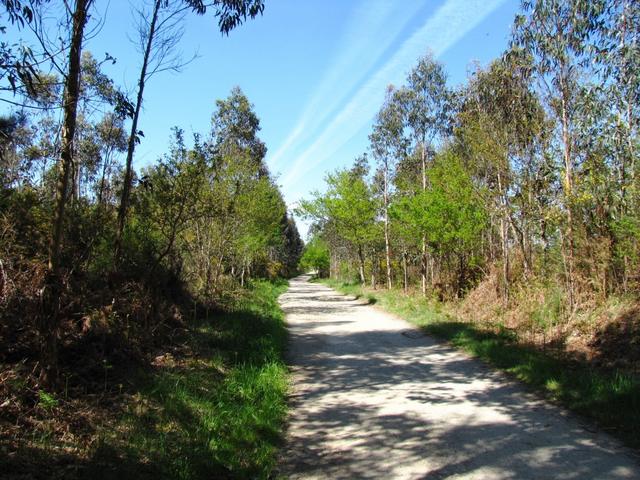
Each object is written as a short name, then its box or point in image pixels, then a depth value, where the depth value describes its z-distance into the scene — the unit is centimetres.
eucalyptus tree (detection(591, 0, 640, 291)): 941
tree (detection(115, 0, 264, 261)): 810
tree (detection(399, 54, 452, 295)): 2333
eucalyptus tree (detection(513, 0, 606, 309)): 1023
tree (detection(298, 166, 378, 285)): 2845
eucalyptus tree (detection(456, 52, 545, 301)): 1255
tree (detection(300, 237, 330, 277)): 6322
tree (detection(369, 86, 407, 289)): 2539
